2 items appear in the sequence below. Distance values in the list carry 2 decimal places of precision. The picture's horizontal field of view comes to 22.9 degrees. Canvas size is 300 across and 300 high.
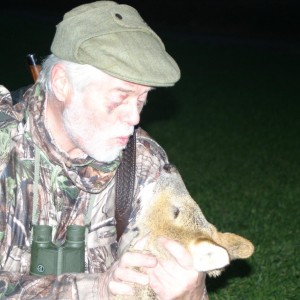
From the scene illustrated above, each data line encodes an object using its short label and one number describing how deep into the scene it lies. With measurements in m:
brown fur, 2.66
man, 2.81
